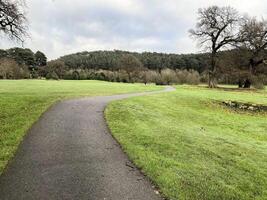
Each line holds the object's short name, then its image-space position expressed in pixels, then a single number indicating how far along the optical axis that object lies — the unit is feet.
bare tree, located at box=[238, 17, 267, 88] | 116.25
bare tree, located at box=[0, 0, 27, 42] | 48.38
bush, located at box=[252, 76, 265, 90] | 119.64
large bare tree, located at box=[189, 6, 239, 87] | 116.86
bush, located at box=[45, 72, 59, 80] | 188.51
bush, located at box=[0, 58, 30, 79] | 173.55
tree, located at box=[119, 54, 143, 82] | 223.71
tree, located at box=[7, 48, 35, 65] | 250.91
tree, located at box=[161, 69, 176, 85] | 194.10
